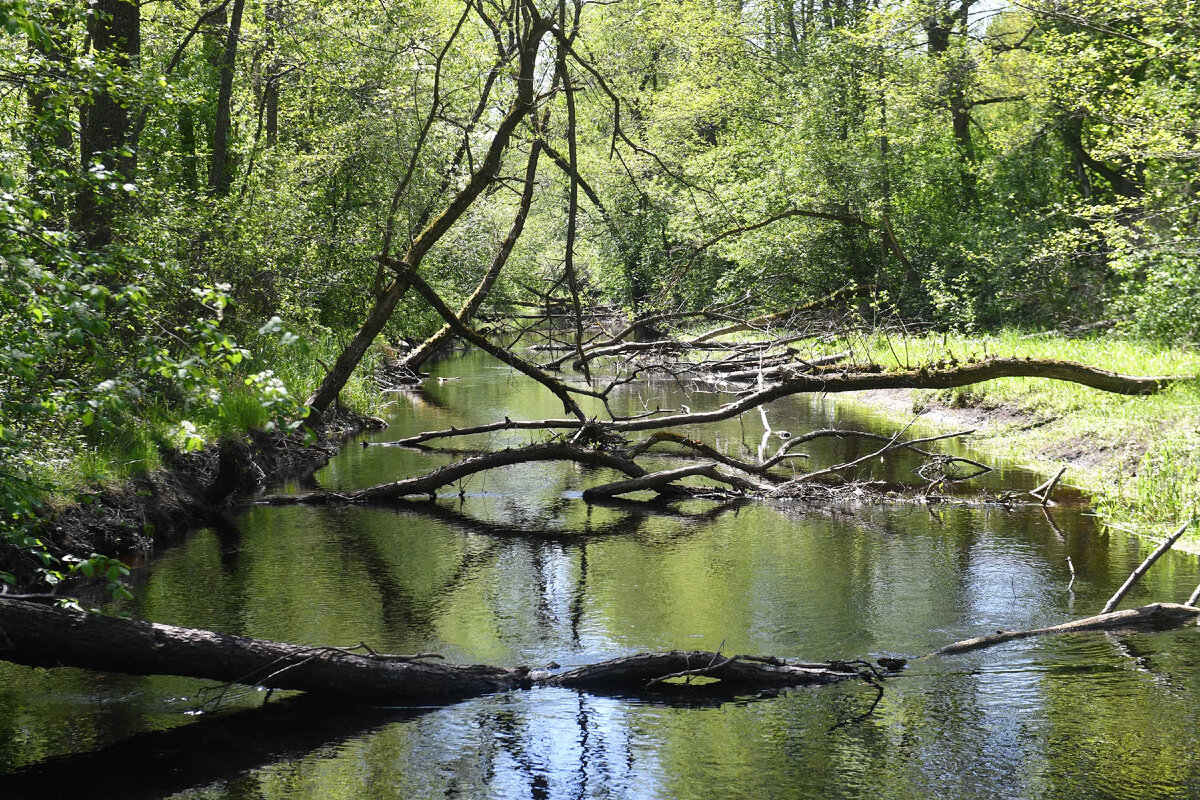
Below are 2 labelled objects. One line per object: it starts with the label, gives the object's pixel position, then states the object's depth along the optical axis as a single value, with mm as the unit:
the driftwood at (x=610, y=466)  13391
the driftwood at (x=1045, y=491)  11609
